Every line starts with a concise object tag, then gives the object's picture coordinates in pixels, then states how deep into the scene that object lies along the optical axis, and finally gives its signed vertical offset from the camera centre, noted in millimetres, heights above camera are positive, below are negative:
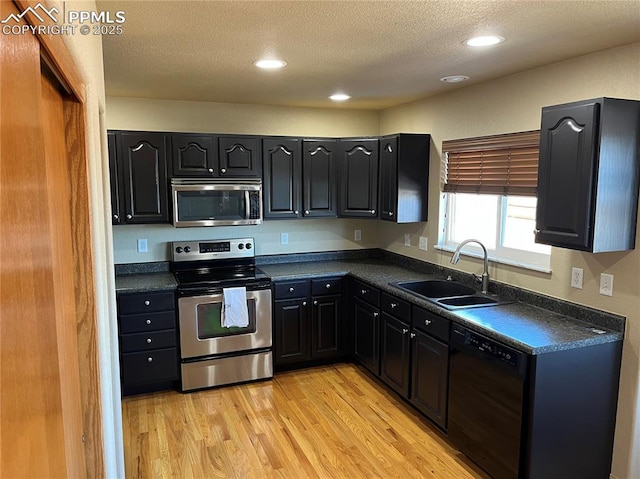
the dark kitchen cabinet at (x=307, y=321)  4039 -1130
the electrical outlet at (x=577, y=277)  2666 -475
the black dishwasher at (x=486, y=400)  2400 -1158
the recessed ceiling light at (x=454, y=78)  3133 +799
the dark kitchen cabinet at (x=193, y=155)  3828 +323
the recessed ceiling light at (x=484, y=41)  2293 +775
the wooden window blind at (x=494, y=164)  2967 +219
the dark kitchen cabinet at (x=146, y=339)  3557 -1142
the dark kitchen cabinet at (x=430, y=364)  2984 -1149
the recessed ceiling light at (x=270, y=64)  2762 +792
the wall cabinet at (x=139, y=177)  3670 +129
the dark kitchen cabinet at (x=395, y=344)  3402 -1144
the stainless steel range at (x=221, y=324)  3715 -1068
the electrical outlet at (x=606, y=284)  2506 -485
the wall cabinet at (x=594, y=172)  2229 +113
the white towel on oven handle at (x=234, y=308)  3752 -925
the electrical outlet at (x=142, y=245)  4066 -456
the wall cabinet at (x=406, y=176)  3934 +156
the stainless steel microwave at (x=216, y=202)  3805 -71
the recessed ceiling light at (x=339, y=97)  3846 +832
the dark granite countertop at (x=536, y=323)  2348 -727
